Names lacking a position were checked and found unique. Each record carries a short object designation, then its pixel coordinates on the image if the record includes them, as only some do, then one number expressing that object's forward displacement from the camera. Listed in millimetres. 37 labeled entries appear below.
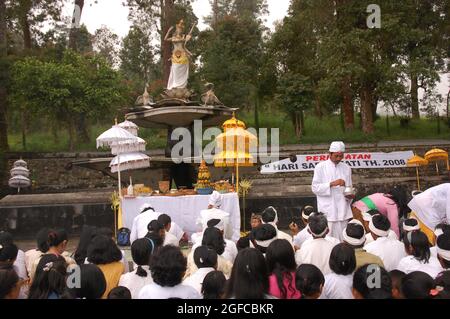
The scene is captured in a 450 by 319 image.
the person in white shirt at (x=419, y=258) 4211
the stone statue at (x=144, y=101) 11428
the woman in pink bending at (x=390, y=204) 6559
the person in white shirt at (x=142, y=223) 6744
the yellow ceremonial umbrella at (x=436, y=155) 16094
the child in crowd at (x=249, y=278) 3205
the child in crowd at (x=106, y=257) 4270
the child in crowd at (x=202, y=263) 4004
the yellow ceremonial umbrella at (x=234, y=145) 9172
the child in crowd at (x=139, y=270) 4160
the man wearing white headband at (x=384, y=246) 4820
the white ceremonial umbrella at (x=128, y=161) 9695
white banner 19609
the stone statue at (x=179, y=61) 11664
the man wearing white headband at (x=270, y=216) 5884
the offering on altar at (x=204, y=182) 9539
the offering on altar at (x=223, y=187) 9481
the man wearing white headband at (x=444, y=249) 4102
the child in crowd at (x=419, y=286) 3342
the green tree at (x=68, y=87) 18953
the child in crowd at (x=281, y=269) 3566
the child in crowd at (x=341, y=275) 3736
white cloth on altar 9297
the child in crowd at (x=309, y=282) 3443
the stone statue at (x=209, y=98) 11344
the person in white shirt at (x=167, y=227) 6079
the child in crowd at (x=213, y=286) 3545
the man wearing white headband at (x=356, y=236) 4758
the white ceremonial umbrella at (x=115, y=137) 9117
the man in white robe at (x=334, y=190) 7078
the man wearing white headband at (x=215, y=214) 7270
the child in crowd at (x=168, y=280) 3418
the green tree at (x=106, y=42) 35750
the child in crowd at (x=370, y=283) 3422
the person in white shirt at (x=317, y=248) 4566
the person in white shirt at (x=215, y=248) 4582
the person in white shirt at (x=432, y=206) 6016
